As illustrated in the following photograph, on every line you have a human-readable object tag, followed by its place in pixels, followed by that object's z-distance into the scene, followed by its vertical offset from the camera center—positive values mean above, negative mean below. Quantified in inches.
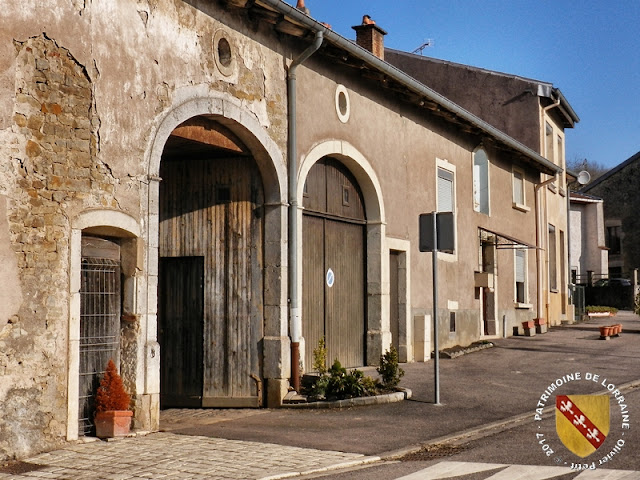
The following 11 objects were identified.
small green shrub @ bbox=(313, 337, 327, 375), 464.4 -23.1
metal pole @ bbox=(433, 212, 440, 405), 430.3 -9.0
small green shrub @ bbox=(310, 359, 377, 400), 438.9 -35.8
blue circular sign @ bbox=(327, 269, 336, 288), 529.0 +22.3
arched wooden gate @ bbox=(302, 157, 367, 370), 505.0 +31.5
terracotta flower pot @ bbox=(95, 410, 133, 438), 339.3 -41.1
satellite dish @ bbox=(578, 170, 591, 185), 1129.4 +174.8
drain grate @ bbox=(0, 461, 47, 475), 283.0 -49.1
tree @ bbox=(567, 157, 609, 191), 2509.1 +423.7
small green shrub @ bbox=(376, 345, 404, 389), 457.7 -29.2
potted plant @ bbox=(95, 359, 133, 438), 339.6 -35.3
